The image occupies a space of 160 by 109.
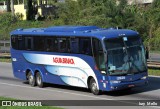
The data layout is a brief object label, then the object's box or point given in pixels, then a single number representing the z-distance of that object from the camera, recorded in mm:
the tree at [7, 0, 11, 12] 86556
